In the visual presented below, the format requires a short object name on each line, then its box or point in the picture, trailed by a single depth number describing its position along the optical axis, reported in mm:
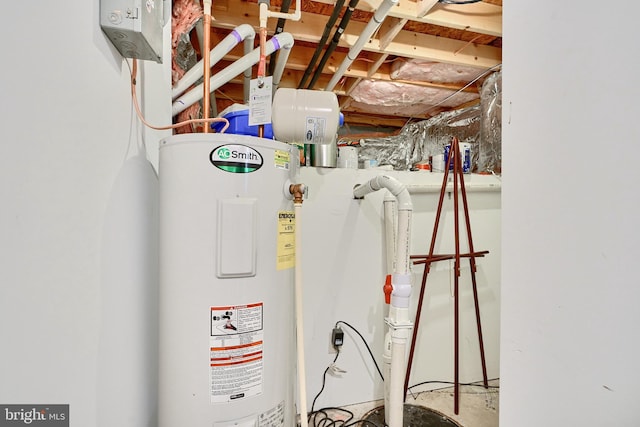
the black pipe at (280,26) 1387
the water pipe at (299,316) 1017
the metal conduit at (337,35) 1435
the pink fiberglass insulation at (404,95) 2438
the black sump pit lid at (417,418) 1660
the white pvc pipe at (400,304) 1367
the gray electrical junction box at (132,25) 740
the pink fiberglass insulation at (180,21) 1230
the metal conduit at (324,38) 1418
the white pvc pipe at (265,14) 1069
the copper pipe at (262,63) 1034
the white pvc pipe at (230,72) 1250
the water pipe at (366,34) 1392
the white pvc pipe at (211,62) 1249
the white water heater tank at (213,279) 834
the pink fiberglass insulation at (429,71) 2141
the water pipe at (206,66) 951
